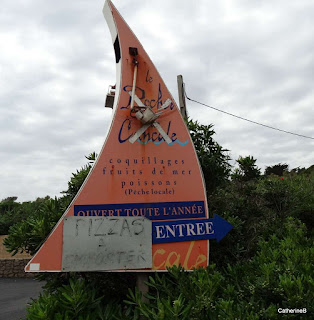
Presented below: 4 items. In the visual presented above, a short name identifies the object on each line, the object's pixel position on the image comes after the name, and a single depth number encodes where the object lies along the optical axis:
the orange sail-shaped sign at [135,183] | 4.00
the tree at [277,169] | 23.47
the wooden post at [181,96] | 7.94
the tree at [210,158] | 5.93
